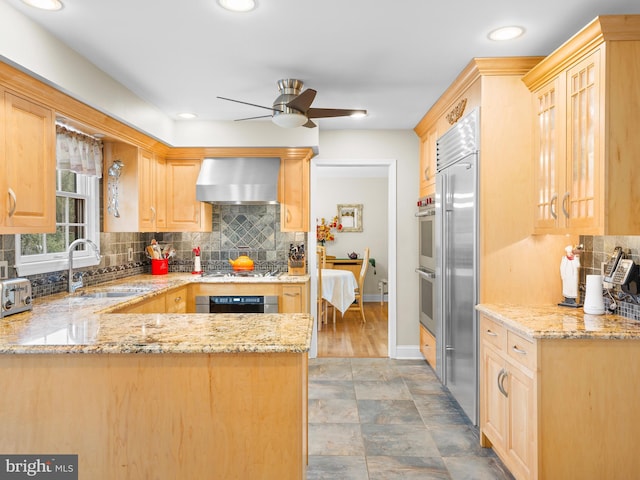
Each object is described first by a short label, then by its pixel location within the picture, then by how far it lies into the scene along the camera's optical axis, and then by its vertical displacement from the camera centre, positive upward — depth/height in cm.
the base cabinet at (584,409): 197 -79
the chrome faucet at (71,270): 301 -22
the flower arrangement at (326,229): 804 +16
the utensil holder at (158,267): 441 -29
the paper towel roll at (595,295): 230 -32
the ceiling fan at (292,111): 301 +89
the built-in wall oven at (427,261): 379 -23
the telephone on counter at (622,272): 218 -19
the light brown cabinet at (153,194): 372 +42
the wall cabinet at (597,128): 200 +52
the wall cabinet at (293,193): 434 +45
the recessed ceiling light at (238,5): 201 +110
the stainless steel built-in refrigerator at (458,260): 279 -17
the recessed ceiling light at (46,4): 200 +110
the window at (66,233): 285 +5
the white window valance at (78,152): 309 +66
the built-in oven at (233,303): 404 -60
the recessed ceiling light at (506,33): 227 +109
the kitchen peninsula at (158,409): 167 -66
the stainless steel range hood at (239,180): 414 +56
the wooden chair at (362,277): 614 -56
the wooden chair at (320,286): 549 -63
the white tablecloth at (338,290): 588 -71
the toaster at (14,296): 221 -30
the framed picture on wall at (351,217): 819 +39
